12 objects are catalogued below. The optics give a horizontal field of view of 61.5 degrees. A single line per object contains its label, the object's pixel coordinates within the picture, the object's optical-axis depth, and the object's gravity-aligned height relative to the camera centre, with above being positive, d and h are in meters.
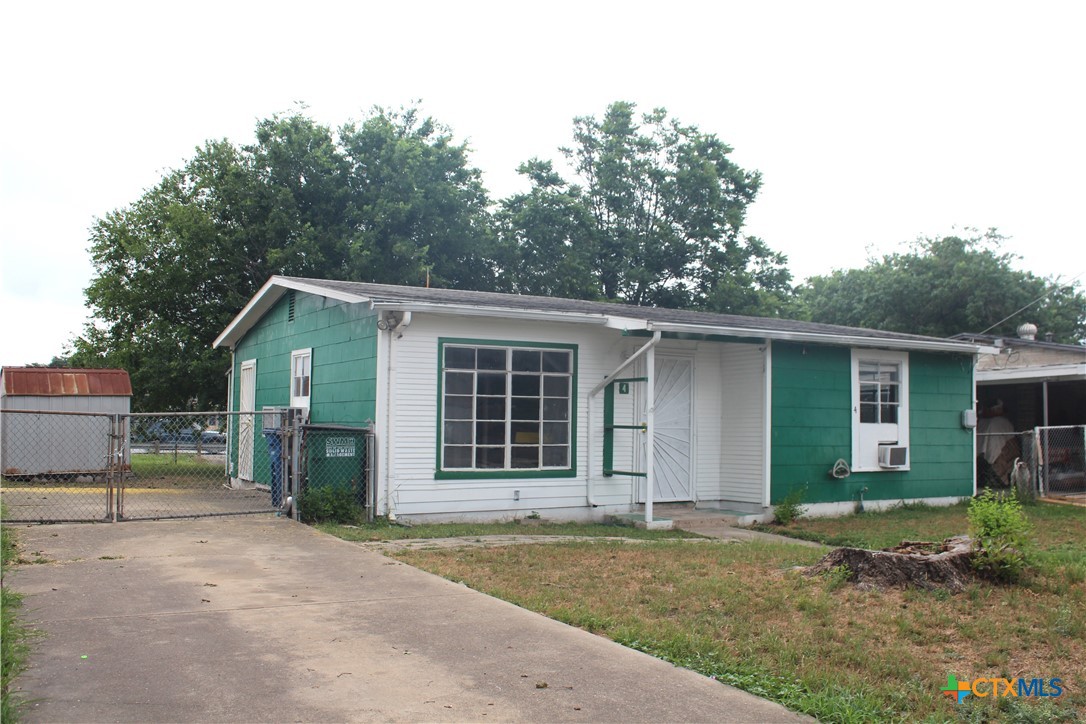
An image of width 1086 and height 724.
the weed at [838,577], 6.88 -1.30
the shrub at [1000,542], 7.02 -1.03
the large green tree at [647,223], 30.34 +6.36
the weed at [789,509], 12.49 -1.42
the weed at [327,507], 10.70 -1.26
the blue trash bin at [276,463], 12.35 -0.87
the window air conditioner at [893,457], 14.05 -0.77
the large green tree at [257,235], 22.66 +4.42
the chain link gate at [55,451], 16.92 -1.02
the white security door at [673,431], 13.02 -0.38
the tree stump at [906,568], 6.86 -1.23
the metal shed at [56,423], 17.31 -0.50
